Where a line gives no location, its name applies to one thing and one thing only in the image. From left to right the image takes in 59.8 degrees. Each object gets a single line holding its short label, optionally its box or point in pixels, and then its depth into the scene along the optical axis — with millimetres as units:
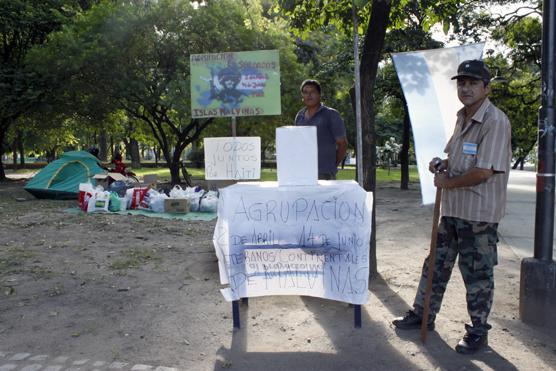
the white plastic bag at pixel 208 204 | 10594
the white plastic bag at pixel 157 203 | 10484
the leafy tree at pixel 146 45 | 15414
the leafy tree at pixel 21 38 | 16562
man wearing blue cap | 3107
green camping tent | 13258
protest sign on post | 7215
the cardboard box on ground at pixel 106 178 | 12824
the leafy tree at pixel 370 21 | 4872
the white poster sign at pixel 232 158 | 6354
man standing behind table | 4676
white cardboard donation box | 3670
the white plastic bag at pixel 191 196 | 10648
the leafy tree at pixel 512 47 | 17172
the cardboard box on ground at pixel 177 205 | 10333
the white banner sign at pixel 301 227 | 3641
